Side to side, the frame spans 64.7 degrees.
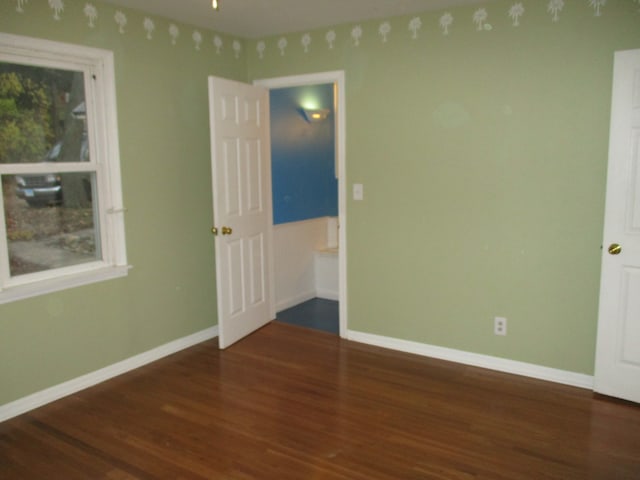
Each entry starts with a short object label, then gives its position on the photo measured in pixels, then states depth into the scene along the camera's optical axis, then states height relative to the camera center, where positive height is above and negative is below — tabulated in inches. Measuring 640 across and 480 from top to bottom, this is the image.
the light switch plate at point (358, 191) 154.0 -5.2
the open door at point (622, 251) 110.6 -18.1
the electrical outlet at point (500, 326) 136.1 -41.2
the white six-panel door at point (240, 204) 147.4 -8.9
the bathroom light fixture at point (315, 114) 202.1 +24.4
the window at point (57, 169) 113.2 +2.0
